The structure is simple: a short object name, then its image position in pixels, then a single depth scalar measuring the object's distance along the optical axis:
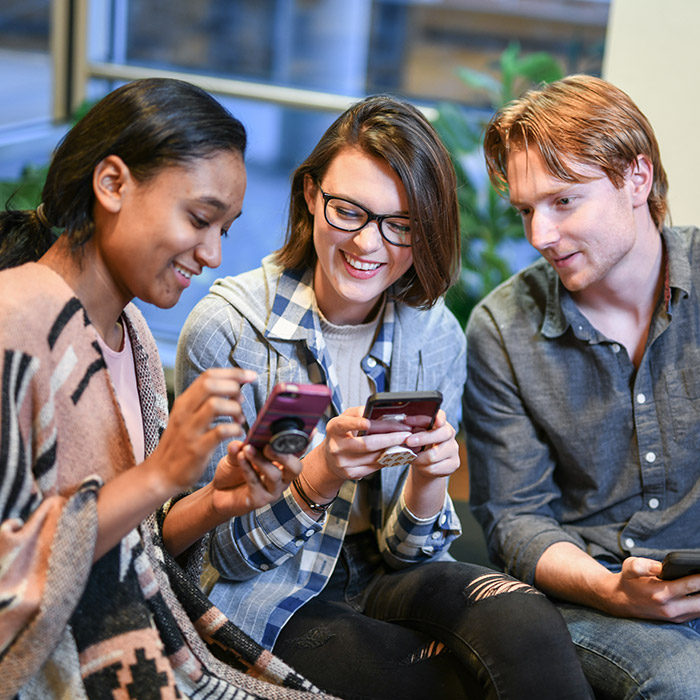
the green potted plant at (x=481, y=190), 3.28
